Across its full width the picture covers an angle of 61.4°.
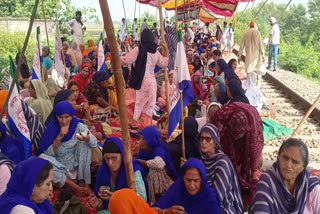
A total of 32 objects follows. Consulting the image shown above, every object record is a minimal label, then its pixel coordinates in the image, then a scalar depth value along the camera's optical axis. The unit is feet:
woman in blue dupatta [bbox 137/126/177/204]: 8.75
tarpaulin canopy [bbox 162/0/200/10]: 49.06
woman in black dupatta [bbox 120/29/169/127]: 13.46
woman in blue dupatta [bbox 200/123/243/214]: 7.34
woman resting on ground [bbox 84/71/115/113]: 13.85
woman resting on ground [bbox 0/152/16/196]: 7.09
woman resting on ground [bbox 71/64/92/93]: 15.38
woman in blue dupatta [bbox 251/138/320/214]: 6.00
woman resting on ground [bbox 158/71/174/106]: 16.46
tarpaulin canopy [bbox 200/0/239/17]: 38.36
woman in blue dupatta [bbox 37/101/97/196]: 9.32
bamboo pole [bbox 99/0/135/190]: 4.86
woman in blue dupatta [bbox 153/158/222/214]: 6.74
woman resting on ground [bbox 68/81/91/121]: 12.20
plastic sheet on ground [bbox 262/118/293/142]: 15.44
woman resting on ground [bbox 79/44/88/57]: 25.25
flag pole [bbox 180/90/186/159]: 8.45
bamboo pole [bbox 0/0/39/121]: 4.16
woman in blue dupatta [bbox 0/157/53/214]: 5.26
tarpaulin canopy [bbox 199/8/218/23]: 67.08
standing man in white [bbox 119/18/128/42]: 33.92
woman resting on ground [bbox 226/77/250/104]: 10.74
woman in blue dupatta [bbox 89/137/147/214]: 7.67
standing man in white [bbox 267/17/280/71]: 28.16
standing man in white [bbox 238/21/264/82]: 22.20
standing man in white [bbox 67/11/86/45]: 25.50
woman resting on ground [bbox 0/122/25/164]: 8.50
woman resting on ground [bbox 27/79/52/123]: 11.22
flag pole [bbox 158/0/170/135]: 11.12
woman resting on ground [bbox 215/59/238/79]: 15.76
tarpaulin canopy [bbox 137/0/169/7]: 42.76
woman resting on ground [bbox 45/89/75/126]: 10.96
